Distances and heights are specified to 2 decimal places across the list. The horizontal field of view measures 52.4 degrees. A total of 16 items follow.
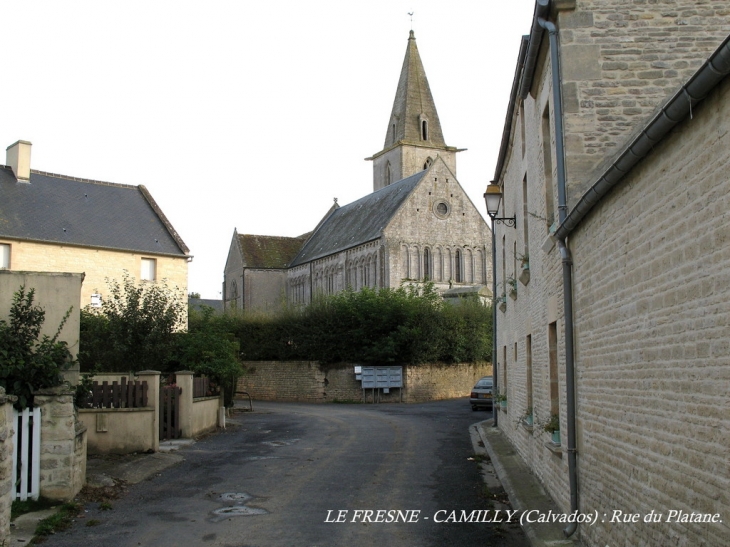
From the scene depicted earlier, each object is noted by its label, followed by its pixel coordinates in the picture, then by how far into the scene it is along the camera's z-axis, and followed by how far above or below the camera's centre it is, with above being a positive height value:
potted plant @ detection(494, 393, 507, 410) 17.70 -1.34
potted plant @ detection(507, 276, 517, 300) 14.94 +1.18
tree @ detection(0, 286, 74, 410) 9.45 -0.09
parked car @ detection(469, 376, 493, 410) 27.66 -1.89
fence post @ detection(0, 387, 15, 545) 6.61 -1.04
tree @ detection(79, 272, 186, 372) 22.16 +0.30
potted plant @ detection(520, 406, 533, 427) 12.18 -1.21
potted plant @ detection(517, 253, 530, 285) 12.50 +1.28
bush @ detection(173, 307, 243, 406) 21.48 -0.27
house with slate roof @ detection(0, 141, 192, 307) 34.41 +5.74
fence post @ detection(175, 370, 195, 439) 17.25 -1.29
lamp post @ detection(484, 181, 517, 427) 15.90 +3.18
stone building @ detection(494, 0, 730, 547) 4.36 +0.66
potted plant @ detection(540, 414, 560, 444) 9.09 -1.01
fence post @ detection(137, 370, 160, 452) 14.77 -0.99
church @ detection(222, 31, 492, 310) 56.41 +9.03
